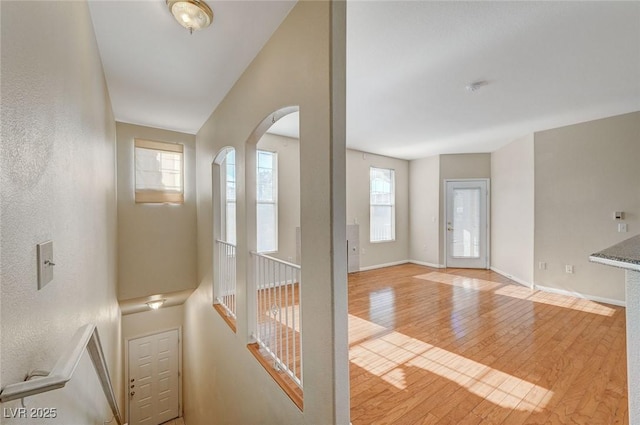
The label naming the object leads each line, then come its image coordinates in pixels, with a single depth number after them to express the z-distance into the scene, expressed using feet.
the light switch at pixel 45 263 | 3.11
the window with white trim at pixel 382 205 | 20.48
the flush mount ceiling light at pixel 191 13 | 5.34
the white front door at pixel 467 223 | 19.85
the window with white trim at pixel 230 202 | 13.81
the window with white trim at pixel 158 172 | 12.44
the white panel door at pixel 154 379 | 14.44
